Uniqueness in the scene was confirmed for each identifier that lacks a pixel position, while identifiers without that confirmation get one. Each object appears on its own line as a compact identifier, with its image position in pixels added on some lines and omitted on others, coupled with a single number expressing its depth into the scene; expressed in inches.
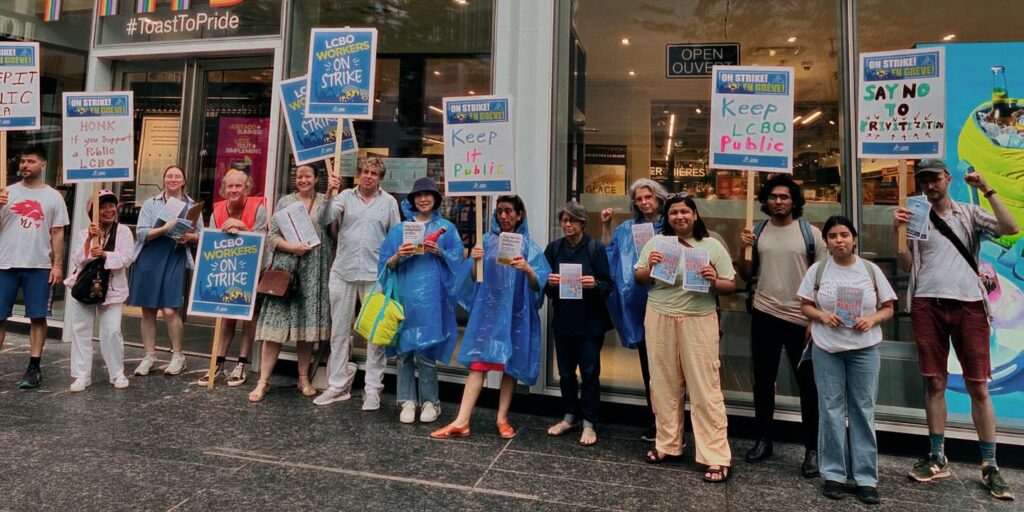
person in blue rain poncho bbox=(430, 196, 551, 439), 180.2
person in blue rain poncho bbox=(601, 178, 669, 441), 182.2
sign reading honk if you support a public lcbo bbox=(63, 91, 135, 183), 213.6
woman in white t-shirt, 141.6
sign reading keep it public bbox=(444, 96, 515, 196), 183.0
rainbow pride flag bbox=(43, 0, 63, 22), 317.1
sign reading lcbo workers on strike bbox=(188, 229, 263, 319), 213.0
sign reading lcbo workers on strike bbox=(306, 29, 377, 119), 201.5
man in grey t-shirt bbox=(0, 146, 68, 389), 214.1
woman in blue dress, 232.2
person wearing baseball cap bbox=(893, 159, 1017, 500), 153.5
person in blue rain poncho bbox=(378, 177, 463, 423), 187.3
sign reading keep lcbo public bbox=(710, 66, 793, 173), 163.9
